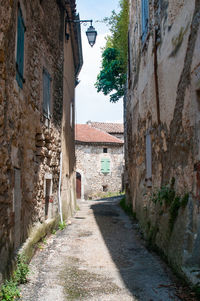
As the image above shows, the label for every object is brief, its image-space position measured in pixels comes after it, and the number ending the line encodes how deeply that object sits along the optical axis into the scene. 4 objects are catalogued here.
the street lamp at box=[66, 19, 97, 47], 8.54
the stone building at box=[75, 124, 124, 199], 25.86
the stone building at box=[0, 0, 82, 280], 3.61
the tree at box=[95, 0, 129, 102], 16.35
